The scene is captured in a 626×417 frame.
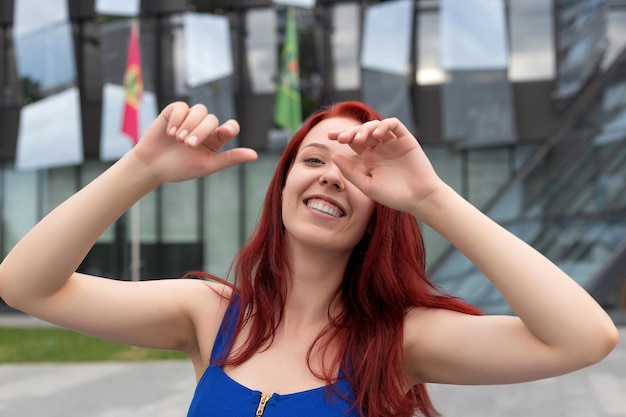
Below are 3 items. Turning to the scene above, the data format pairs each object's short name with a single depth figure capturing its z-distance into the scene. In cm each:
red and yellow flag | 1390
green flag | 1716
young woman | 170
